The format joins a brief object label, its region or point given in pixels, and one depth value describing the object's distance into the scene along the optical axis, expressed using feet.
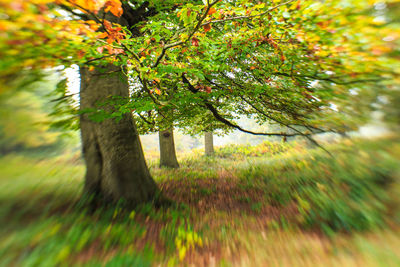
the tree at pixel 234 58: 8.96
